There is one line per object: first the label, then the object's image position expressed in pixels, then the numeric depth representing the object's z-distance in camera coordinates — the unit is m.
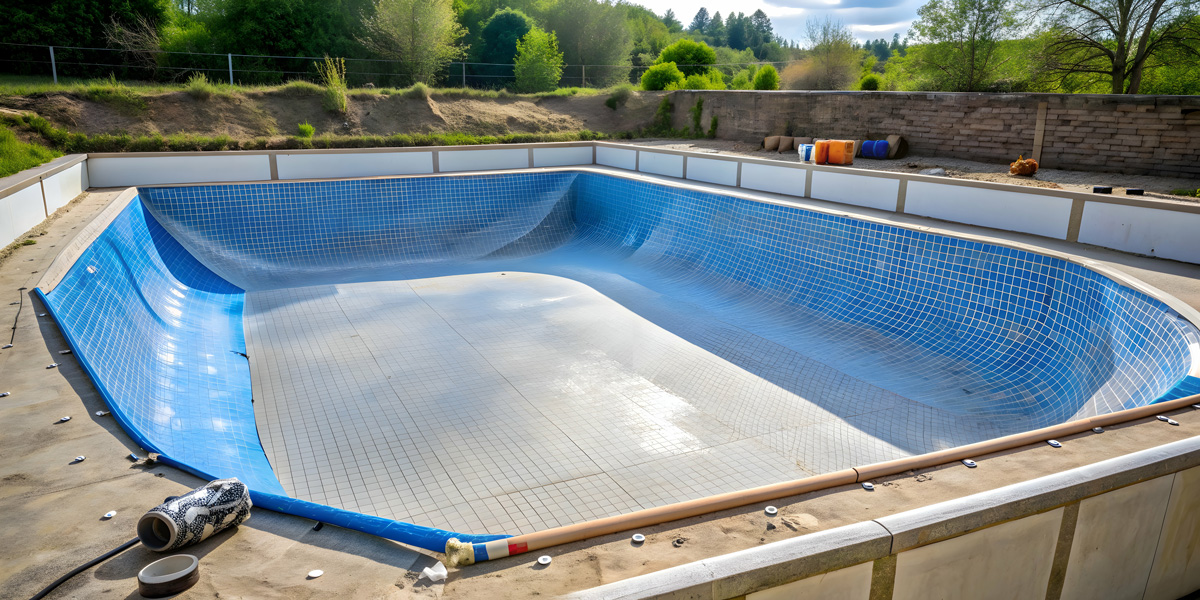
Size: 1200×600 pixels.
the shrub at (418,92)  14.66
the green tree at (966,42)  15.08
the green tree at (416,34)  16.47
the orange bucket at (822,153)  8.83
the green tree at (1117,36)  13.38
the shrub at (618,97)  16.09
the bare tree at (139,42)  14.86
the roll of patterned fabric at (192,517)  1.57
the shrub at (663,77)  16.75
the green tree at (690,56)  18.02
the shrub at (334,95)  13.62
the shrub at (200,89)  12.56
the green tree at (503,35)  22.05
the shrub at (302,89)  13.88
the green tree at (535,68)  17.48
